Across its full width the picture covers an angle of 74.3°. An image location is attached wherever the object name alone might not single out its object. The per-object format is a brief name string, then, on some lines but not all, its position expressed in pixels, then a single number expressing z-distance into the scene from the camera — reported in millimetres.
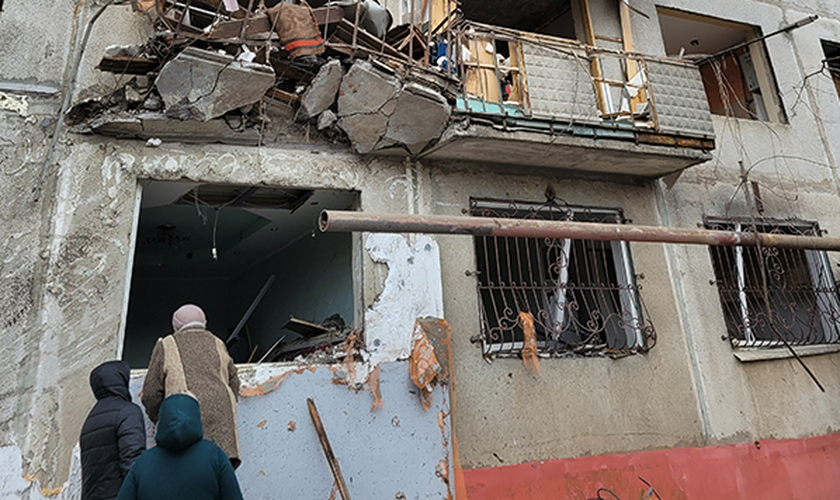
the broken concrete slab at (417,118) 4281
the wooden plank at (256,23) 3898
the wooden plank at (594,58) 5453
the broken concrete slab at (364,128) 4391
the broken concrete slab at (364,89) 4195
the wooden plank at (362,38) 4270
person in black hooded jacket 2734
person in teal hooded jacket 2264
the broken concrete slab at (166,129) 3895
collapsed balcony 3930
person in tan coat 3000
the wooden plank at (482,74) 4898
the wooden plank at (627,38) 5859
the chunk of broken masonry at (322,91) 4184
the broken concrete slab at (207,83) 3811
